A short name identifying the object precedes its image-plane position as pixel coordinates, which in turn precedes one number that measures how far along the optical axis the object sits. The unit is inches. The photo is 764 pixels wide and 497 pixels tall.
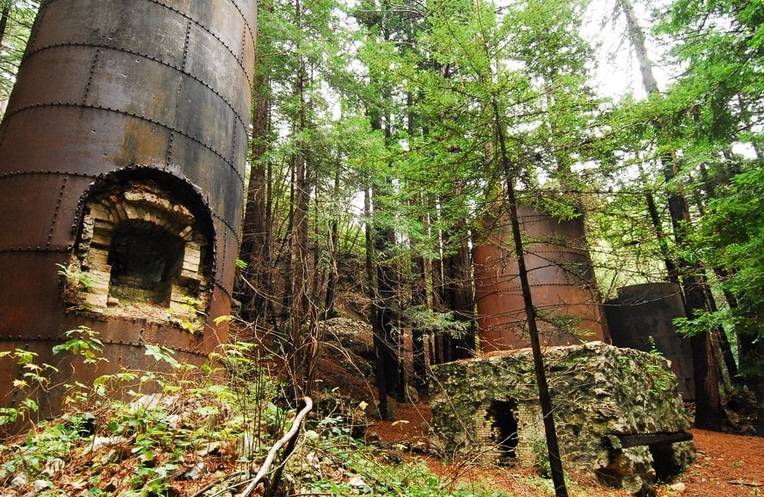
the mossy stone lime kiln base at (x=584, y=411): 245.6
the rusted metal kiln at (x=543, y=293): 342.2
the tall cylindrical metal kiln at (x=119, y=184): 155.3
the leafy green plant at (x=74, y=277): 152.6
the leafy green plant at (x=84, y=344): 135.4
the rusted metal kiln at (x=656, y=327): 492.1
